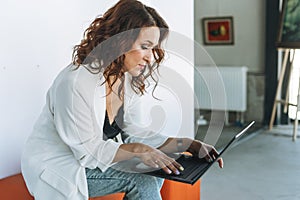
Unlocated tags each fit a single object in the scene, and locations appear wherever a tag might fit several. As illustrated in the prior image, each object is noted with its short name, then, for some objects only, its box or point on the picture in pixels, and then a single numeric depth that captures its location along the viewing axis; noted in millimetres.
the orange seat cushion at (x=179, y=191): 2072
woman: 1471
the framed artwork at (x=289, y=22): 4559
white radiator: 4895
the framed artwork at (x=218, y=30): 5090
